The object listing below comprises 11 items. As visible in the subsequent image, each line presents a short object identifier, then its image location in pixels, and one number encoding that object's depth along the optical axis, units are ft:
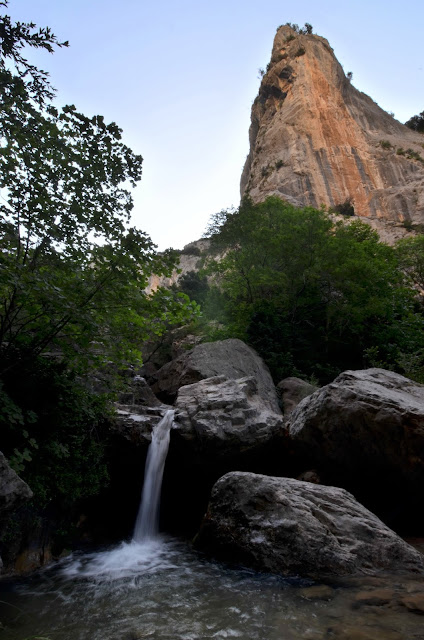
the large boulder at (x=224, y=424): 28.91
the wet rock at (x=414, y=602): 12.48
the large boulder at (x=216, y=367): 42.83
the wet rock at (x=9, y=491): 11.77
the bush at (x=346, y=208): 132.67
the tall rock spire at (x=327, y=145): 137.18
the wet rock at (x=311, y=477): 26.53
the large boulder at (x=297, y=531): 16.81
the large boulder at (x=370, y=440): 23.15
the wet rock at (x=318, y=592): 13.94
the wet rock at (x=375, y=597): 13.12
